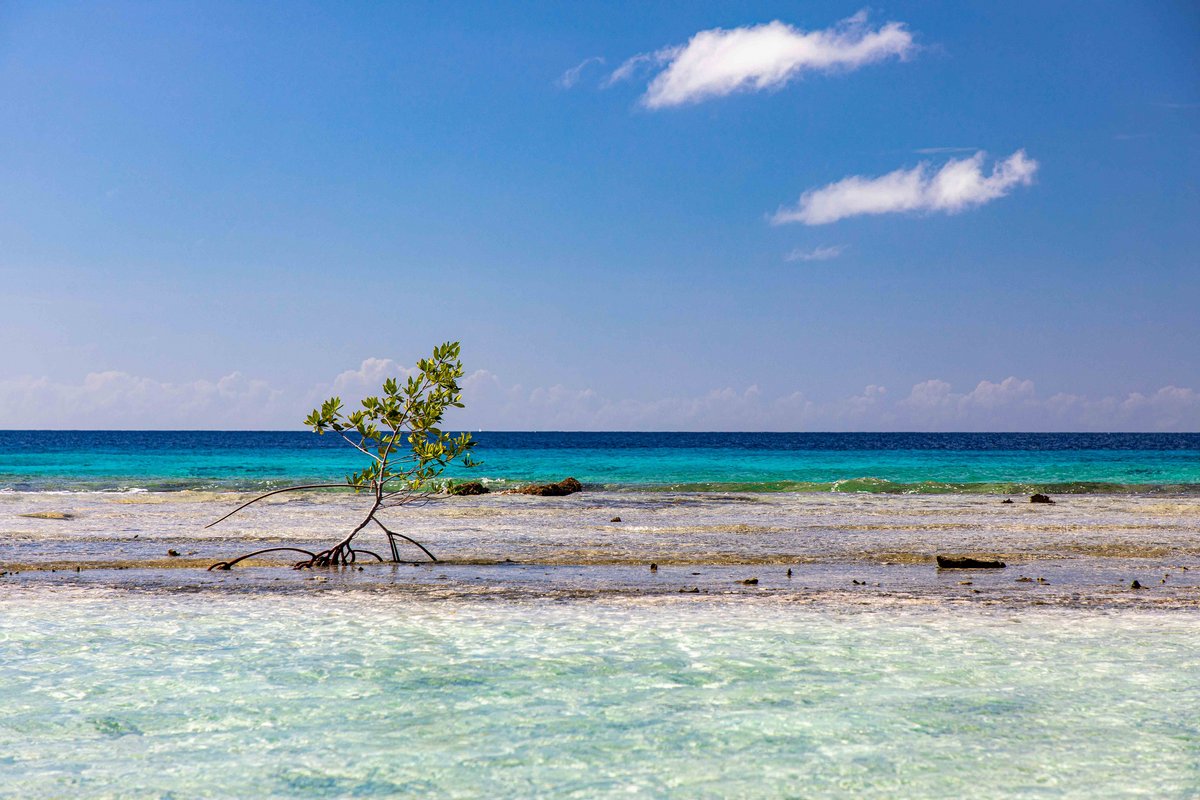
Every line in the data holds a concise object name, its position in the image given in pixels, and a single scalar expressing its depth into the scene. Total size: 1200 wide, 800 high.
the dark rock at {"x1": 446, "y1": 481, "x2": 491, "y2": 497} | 32.07
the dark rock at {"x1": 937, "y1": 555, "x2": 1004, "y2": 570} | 13.89
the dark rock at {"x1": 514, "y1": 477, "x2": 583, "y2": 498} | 32.91
